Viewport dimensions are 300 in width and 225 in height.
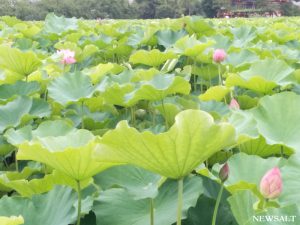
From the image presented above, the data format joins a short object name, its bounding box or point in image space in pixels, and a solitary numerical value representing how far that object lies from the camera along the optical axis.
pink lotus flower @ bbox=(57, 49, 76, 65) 2.48
